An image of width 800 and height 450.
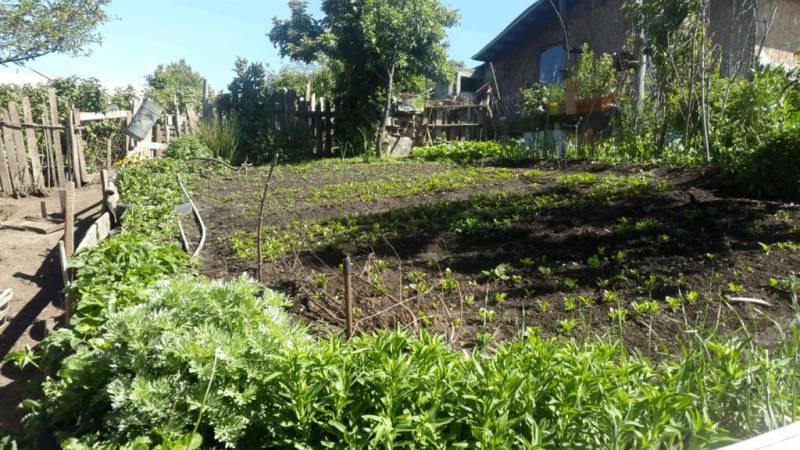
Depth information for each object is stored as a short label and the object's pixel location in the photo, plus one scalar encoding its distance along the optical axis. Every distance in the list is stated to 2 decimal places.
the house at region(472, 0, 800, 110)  13.44
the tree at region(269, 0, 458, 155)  13.57
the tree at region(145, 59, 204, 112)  19.52
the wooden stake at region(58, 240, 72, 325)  3.64
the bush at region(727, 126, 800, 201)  5.14
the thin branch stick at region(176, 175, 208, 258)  4.53
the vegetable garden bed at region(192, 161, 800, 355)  2.98
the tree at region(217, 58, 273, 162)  14.68
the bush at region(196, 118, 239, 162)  13.45
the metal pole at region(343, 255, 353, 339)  2.36
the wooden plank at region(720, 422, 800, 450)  1.19
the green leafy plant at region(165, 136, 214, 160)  11.85
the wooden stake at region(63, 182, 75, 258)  3.98
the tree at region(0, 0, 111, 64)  15.85
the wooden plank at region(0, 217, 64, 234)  7.31
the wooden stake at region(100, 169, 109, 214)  5.74
